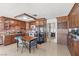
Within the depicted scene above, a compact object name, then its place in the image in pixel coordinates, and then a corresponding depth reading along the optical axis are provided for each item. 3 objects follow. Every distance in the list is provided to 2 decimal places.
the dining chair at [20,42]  1.18
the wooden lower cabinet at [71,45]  1.11
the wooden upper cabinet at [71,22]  1.49
